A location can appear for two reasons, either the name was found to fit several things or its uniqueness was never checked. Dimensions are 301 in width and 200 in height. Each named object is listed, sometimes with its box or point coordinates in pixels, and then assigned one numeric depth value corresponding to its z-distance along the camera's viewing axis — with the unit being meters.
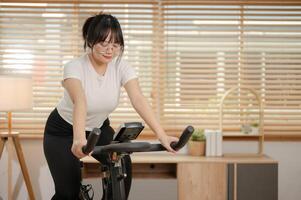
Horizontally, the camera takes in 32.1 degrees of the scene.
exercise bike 1.81
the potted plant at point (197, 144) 4.04
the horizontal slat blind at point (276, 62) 4.21
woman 2.24
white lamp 3.63
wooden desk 3.80
